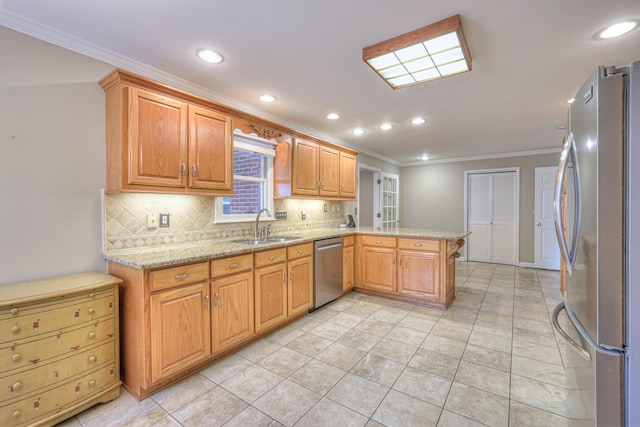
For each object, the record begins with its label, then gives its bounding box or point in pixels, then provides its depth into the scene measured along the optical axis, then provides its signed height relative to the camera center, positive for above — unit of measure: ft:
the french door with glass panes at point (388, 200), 20.11 +0.82
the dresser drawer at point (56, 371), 4.72 -2.91
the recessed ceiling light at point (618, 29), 5.76 +3.84
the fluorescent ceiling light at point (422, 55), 5.88 +3.70
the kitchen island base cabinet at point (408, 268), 11.14 -2.41
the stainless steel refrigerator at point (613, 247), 3.27 -0.42
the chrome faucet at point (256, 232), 10.17 -0.77
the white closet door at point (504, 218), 19.40 -0.46
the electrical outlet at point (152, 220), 7.64 -0.25
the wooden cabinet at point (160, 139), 6.43 +1.80
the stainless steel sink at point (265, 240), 9.98 -1.07
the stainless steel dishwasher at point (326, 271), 10.73 -2.37
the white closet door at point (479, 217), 20.29 -0.41
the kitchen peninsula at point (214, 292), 5.96 -2.24
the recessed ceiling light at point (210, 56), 6.85 +3.87
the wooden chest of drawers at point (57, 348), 4.70 -2.51
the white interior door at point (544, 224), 17.87 -0.82
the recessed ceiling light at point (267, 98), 9.57 +3.91
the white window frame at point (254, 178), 9.69 +1.40
